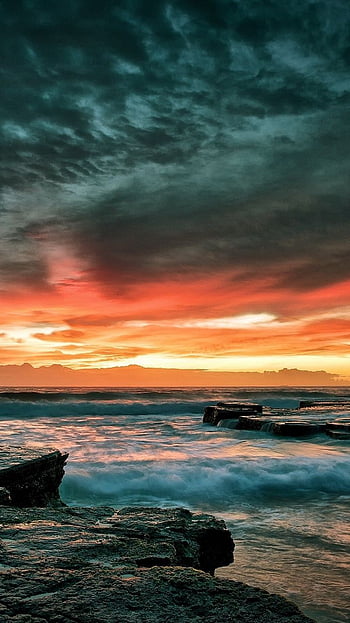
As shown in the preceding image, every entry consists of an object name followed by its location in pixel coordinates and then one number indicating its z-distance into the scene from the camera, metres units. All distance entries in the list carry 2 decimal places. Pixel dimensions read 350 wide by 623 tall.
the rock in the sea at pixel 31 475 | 4.61
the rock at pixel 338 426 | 13.25
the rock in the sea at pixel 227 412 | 19.57
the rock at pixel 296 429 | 13.59
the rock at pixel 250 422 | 15.63
